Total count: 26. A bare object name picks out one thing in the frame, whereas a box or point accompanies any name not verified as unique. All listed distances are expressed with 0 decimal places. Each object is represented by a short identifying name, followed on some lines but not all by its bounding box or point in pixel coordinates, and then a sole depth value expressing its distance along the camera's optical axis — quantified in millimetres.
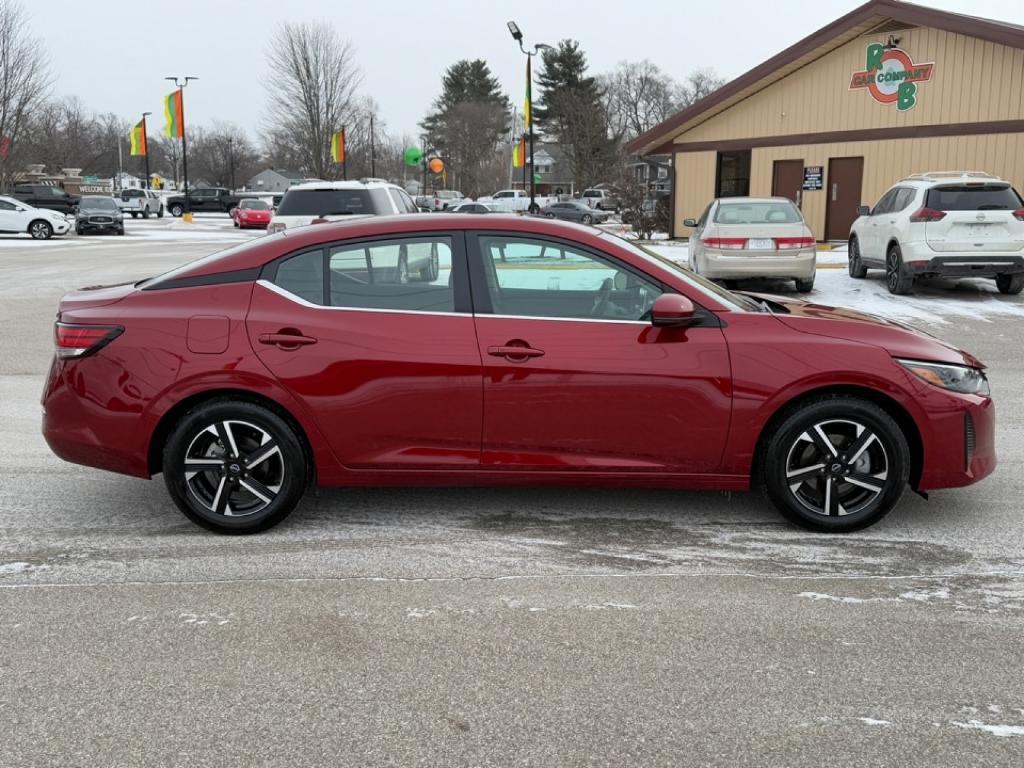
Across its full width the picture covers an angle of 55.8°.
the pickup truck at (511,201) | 51875
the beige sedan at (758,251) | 14766
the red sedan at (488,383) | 4434
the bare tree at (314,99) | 61938
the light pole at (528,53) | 33719
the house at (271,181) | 99612
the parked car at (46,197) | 50375
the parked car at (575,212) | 49666
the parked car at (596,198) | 56781
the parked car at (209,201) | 64562
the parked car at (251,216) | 45969
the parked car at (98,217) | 38438
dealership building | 21328
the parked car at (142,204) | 57750
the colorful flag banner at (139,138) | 56281
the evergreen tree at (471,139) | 82006
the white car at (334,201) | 14055
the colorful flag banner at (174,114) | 49188
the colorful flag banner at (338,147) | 57591
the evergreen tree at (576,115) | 73188
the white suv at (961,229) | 13844
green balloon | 69281
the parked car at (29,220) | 32406
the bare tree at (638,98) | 101875
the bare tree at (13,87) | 40594
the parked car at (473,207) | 40256
